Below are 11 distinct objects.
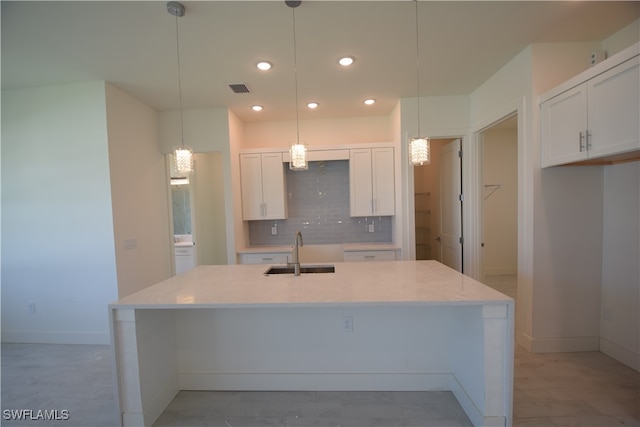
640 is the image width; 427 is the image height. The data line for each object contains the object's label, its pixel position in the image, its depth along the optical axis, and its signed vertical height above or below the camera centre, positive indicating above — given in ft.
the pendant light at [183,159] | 7.19 +1.25
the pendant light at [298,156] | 7.52 +1.28
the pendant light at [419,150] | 6.83 +1.19
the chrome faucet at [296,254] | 7.18 -1.42
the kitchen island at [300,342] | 5.61 -3.40
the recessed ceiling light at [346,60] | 8.38 +4.40
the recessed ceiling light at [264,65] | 8.55 +4.43
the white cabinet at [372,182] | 12.78 +0.82
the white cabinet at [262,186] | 13.09 +0.81
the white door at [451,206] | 11.68 -0.49
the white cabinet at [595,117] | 5.67 +1.78
